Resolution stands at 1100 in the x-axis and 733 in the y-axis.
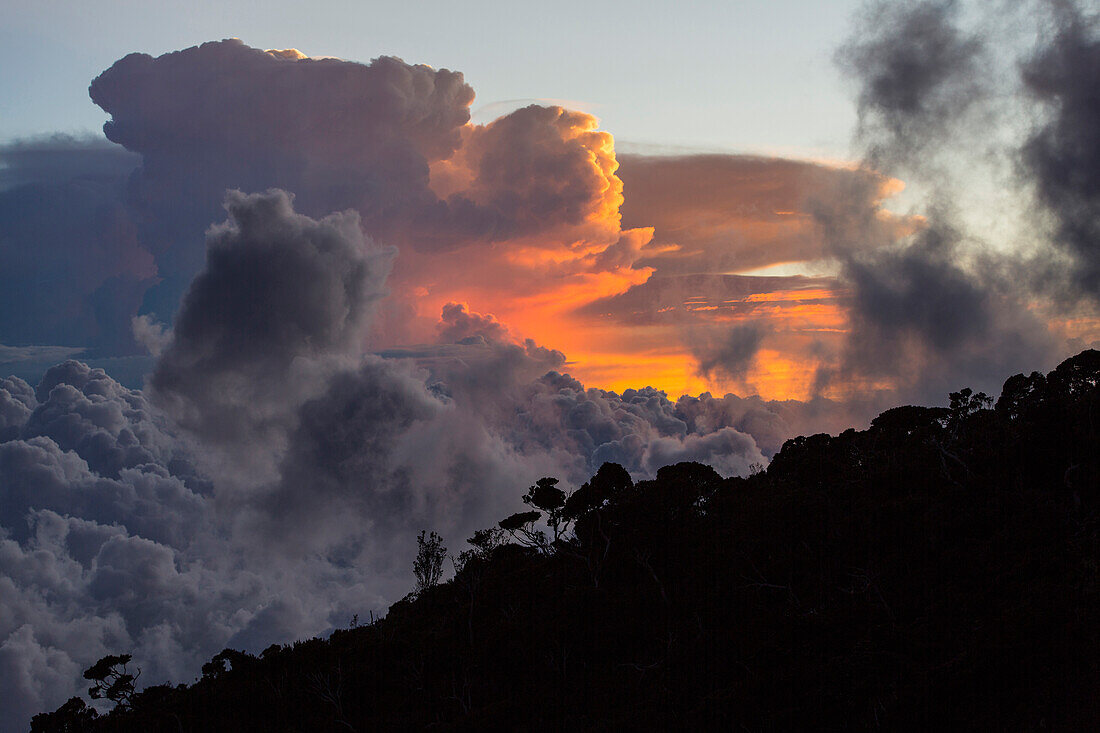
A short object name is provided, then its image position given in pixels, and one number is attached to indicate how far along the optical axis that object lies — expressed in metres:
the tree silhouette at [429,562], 84.06
